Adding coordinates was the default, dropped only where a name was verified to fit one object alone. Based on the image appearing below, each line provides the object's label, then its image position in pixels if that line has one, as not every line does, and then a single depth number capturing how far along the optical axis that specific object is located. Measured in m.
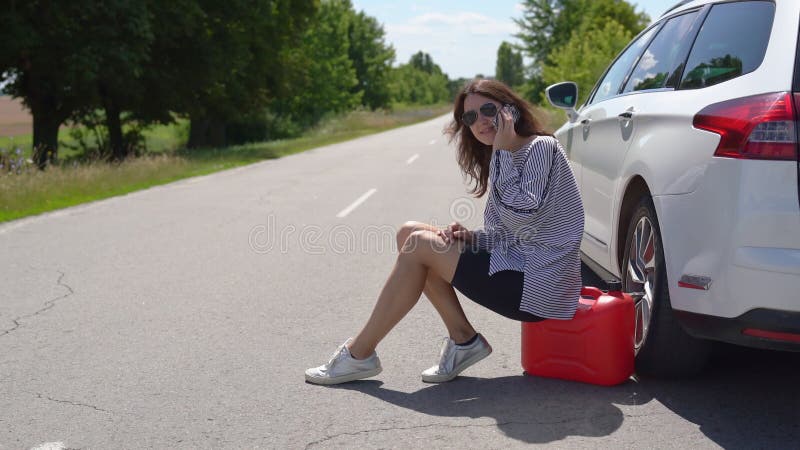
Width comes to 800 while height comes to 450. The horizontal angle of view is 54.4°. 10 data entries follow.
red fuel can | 3.57
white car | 2.84
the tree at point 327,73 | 56.25
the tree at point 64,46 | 19.03
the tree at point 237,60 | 27.00
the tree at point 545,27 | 62.88
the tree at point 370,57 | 77.81
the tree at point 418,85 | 116.06
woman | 3.57
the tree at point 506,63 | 174.62
